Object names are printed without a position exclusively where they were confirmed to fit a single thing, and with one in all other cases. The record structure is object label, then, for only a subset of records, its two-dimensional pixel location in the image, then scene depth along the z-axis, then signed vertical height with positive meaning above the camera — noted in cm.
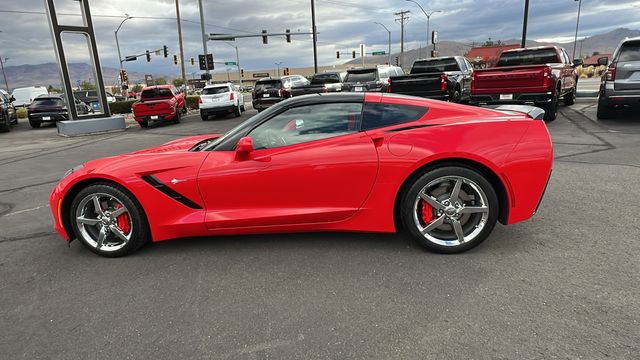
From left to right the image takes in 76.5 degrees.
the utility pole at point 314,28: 3331 +395
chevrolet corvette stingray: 323 -79
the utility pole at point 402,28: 5941 +667
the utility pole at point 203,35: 2947 +361
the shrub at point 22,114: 2620 -136
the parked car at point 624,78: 924 -38
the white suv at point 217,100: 1823 -81
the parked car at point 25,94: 3944 -16
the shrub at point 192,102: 2800 -126
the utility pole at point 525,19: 2081 +237
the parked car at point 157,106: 1703 -85
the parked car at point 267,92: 1891 -60
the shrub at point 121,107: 2850 -136
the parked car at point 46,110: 1942 -89
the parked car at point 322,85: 1569 -33
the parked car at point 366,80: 1457 -20
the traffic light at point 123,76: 4284 +112
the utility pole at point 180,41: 3388 +360
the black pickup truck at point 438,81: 1133 -28
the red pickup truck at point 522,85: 984 -47
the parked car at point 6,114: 1809 -97
